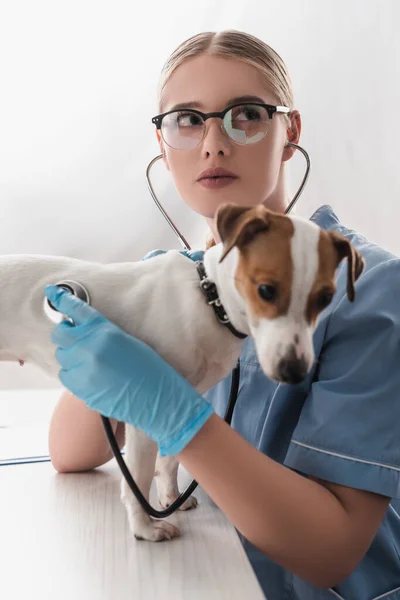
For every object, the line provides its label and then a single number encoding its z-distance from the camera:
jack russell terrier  0.66
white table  0.64
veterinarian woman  0.75
